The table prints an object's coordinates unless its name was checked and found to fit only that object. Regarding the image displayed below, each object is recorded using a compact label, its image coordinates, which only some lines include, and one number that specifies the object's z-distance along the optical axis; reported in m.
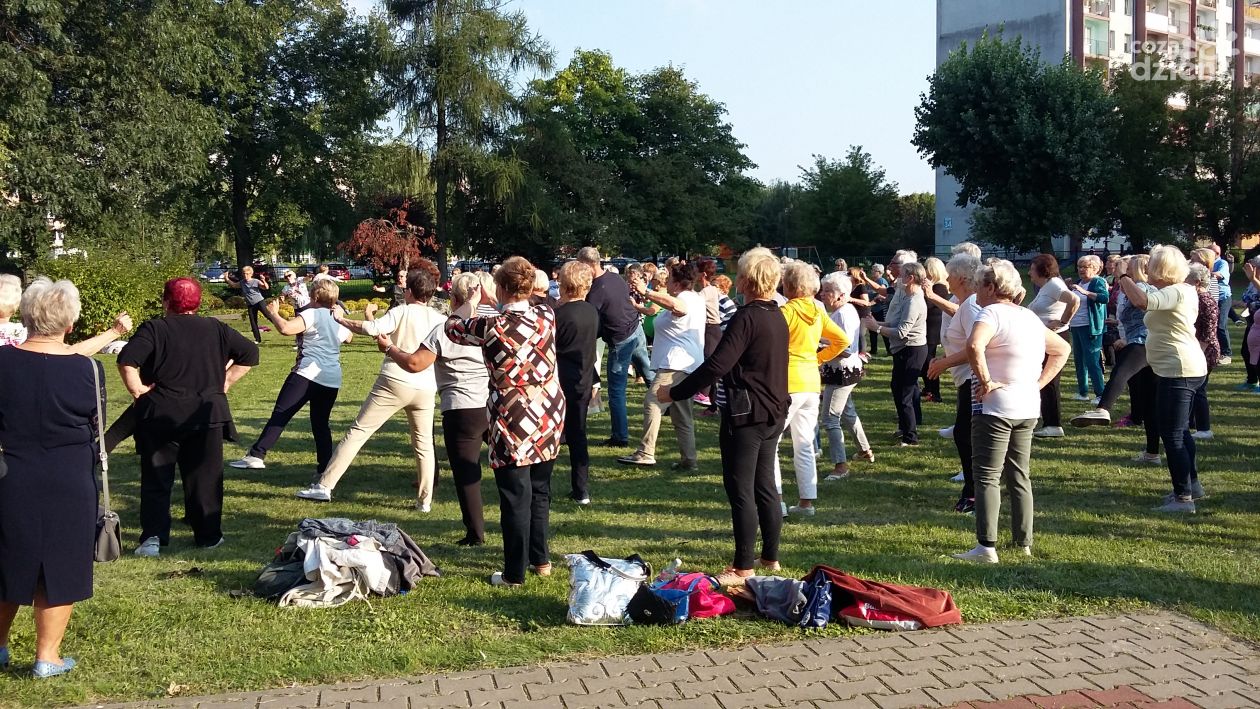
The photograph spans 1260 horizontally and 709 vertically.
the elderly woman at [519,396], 5.50
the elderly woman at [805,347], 6.64
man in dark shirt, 10.05
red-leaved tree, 42.25
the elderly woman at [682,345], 9.10
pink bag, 5.20
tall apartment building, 56.34
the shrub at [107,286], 22.67
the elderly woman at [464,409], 6.63
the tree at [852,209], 57.88
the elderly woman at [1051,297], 9.34
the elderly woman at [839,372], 8.55
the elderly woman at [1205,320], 8.88
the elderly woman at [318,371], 8.66
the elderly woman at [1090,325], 11.85
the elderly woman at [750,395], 5.58
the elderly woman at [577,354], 7.25
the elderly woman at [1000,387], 6.10
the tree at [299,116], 40.09
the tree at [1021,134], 38.88
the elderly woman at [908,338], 10.05
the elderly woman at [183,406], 6.39
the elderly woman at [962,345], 6.55
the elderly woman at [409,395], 7.25
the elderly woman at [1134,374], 9.23
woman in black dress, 4.37
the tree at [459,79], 39.81
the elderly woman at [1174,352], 7.34
